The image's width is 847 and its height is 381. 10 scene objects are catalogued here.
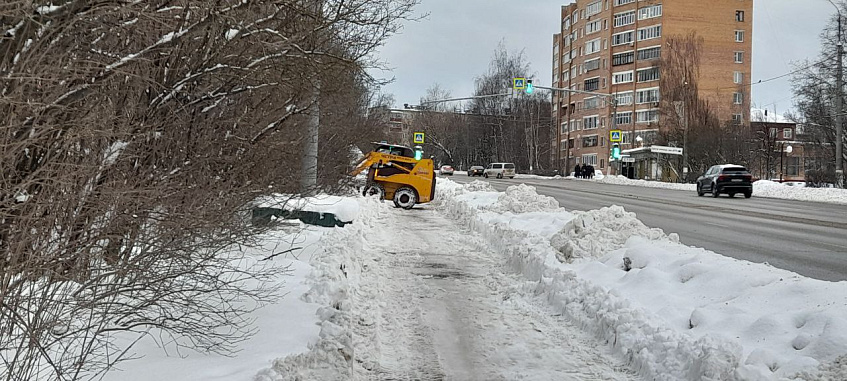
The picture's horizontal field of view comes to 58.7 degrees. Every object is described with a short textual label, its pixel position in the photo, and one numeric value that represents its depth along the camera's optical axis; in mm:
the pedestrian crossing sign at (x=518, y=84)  36747
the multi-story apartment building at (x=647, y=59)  87875
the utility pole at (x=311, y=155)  13117
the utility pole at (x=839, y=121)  37969
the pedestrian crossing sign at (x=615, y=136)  54138
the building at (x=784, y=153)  58781
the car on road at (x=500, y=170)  76125
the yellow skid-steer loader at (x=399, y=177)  25453
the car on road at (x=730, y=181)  37188
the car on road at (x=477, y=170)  85025
